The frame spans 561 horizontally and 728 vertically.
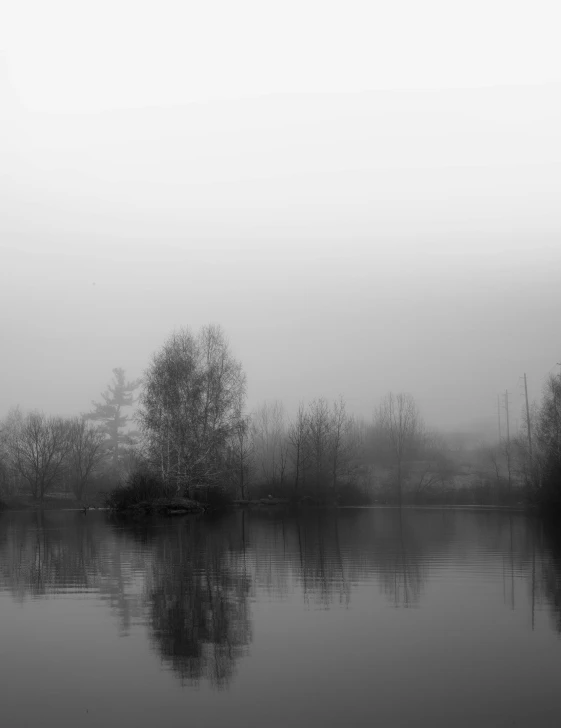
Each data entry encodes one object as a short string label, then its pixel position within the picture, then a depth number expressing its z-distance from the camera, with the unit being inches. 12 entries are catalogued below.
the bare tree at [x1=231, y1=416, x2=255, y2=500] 2218.3
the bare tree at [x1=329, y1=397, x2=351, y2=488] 2736.2
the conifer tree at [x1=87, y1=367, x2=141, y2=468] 3361.2
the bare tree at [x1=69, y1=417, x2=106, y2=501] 3058.6
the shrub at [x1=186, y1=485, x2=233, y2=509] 2108.8
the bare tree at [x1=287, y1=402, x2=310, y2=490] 2754.9
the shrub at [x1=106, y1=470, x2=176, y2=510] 1920.5
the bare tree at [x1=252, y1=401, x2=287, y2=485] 2797.7
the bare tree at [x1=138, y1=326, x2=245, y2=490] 2096.5
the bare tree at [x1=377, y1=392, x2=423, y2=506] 3004.4
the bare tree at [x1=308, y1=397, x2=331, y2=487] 2709.2
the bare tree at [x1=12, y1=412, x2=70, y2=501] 2909.9
